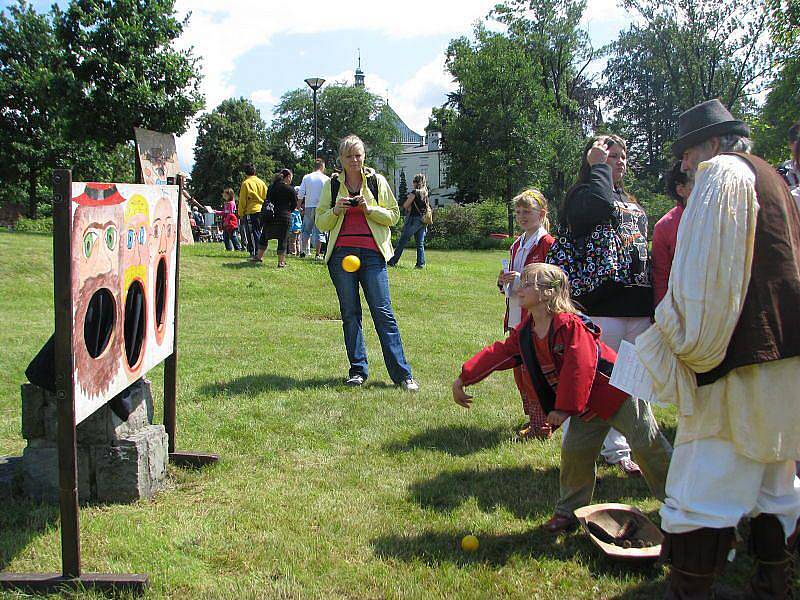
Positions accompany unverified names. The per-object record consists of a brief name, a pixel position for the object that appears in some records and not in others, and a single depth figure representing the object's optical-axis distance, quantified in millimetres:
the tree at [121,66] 18281
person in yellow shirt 14953
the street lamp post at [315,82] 22688
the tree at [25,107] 30016
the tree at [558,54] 43094
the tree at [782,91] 30547
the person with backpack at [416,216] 15945
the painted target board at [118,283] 3010
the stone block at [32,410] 3814
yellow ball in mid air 6273
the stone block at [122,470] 3893
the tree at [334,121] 81312
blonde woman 6309
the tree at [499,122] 37812
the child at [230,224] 18109
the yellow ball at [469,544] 3432
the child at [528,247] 5086
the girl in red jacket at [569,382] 3371
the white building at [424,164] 83706
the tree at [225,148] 65938
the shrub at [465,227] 29328
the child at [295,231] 17297
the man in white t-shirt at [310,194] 14547
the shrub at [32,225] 28109
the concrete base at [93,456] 3857
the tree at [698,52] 41906
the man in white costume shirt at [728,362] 2438
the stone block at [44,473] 3906
